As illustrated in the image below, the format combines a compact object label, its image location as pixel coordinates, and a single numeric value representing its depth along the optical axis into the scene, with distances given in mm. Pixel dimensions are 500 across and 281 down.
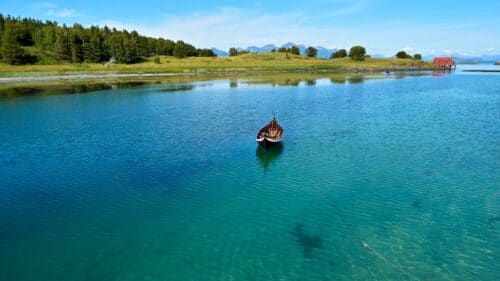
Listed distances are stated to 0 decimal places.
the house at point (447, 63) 197250
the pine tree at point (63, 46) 148000
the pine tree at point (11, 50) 130625
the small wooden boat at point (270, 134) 30997
